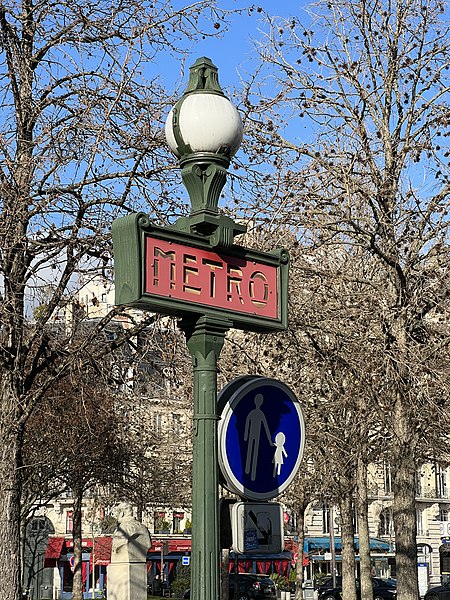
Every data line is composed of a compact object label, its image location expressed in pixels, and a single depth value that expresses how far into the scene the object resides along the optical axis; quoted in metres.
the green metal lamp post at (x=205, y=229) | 3.84
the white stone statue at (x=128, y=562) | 22.84
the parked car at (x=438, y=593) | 40.53
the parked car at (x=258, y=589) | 41.09
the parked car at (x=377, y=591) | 42.67
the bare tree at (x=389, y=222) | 11.31
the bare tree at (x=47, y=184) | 11.27
